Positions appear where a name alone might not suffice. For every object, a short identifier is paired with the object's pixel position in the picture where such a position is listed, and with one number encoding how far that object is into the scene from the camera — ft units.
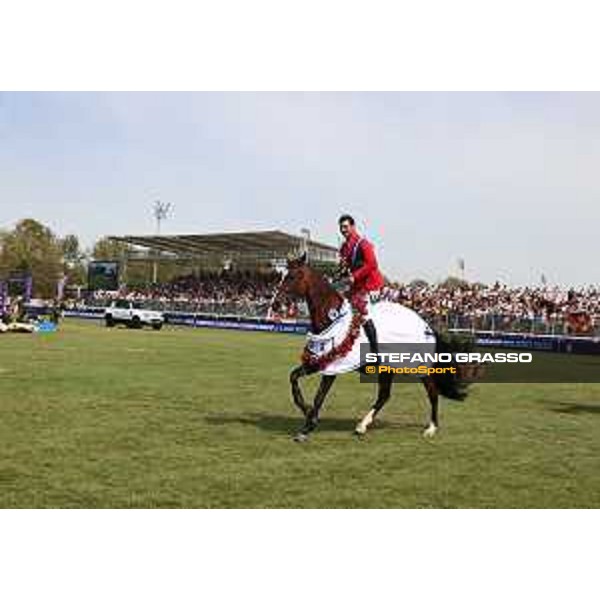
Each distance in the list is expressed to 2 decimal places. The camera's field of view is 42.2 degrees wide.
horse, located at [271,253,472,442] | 31.71
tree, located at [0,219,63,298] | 199.21
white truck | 131.95
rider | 32.19
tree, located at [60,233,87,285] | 218.18
